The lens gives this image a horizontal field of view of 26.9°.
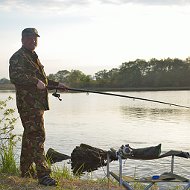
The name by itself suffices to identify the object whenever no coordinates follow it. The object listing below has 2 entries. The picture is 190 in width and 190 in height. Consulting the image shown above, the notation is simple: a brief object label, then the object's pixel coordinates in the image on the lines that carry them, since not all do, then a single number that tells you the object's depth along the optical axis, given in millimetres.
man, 5777
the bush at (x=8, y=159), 7113
